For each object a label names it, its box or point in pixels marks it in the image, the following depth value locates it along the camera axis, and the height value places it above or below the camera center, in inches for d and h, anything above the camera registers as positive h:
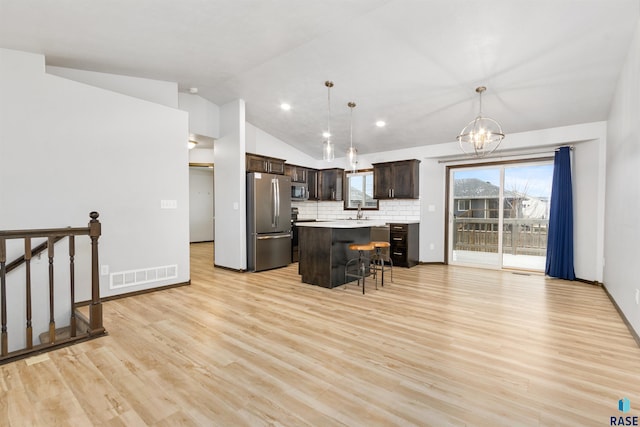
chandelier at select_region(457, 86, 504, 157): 149.8 +44.9
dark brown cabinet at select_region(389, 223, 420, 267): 233.1 -28.1
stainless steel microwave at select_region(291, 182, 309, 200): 261.3 +14.9
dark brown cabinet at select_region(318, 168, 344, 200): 287.4 +24.2
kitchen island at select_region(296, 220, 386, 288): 173.5 -26.1
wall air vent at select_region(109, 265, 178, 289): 151.1 -37.2
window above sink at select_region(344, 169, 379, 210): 279.4 +16.7
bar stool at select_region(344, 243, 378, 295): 178.2 -36.9
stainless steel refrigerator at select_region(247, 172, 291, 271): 212.2 -9.7
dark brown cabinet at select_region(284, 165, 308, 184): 263.0 +31.9
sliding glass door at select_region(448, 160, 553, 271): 217.4 -4.6
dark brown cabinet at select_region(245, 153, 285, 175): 218.8 +33.9
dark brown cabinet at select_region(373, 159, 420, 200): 241.1 +24.0
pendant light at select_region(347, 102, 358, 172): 168.2 +30.1
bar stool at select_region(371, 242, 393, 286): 229.6 -40.8
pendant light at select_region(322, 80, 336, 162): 157.9 +33.1
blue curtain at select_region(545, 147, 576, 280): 192.7 -6.1
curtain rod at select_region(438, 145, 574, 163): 202.4 +39.9
